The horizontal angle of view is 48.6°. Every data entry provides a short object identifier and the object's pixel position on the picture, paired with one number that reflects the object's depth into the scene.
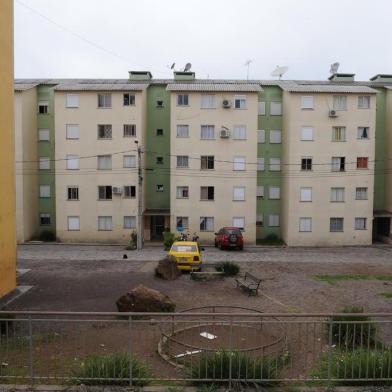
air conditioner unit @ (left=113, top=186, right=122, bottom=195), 37.75
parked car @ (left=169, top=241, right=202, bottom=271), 22.89
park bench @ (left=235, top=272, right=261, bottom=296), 17.94
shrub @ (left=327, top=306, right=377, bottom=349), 10.33
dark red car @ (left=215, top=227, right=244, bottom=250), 33.62
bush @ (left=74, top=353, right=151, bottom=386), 7.75
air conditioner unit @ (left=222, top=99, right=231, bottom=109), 37.62
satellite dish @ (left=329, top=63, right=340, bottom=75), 45.47
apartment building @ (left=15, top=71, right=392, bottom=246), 37.84
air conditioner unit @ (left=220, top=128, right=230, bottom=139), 37.59
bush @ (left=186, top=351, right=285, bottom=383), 7.78
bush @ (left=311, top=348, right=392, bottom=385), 7.97
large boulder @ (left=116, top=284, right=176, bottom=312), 14.23
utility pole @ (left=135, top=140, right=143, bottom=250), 33.55
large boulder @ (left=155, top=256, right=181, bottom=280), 20.95
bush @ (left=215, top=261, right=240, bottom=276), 22.05
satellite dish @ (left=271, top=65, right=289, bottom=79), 44.48
